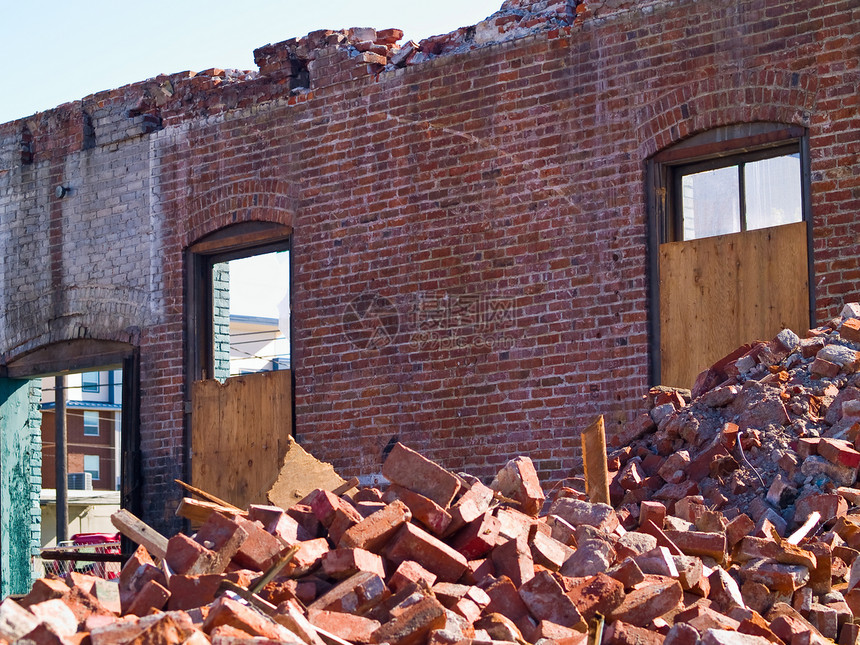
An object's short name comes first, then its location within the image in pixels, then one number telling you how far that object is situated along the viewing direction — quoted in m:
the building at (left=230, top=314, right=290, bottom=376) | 44.06
